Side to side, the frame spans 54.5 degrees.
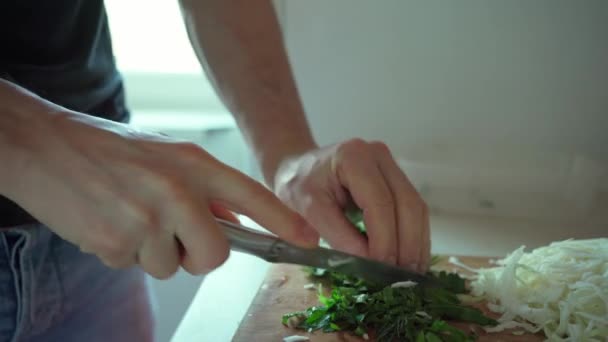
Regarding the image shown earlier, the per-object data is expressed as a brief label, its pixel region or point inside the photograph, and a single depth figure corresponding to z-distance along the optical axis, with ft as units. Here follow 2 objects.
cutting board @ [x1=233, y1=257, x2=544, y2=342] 2.72
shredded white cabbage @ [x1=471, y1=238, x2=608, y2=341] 2.74
